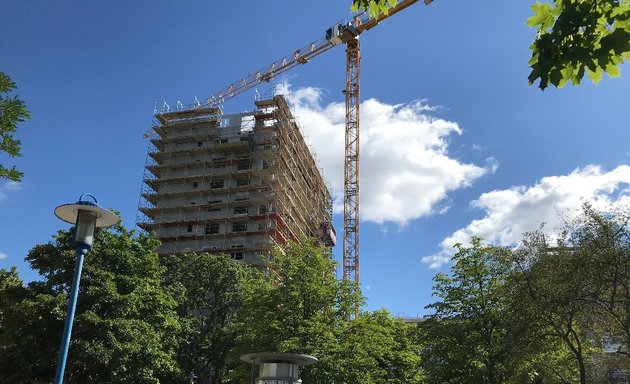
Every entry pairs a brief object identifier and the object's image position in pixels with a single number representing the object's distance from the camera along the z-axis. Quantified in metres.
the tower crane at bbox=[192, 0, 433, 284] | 77.94
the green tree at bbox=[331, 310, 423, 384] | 26.47
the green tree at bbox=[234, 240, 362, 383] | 26.73
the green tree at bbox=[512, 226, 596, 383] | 18.88
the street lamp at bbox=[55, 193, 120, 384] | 10.50
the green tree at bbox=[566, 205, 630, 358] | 18.45
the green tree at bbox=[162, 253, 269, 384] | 44.59
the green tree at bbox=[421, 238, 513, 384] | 26.55
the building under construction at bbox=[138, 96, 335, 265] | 78.31
